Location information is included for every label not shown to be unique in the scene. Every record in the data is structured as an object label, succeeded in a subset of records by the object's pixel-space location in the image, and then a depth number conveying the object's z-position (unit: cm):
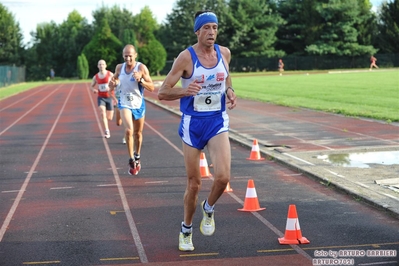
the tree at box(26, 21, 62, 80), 9419
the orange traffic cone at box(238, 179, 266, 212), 850
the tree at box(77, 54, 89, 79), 8121
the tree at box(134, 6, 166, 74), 8238
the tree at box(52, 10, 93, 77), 9444
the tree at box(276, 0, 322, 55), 8556
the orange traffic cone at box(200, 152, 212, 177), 1123
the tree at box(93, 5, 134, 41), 9925
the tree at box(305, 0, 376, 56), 8244
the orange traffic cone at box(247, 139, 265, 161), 1323
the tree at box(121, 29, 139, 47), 8338
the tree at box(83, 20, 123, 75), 8269
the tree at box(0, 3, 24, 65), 9888
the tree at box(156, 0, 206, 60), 9100
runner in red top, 1717
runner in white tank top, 1198
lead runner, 661
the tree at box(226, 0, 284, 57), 8638
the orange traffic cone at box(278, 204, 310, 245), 681
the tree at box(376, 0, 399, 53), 8356
